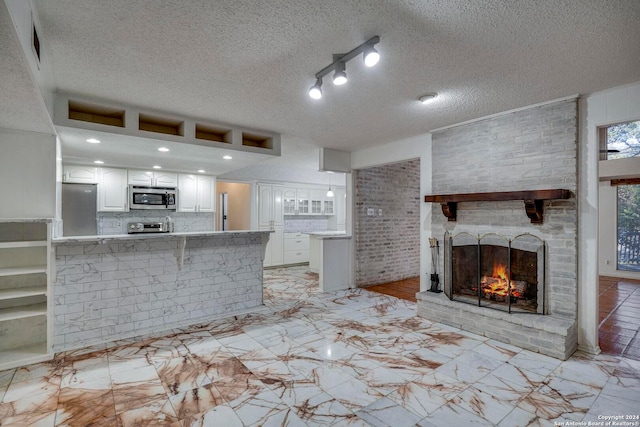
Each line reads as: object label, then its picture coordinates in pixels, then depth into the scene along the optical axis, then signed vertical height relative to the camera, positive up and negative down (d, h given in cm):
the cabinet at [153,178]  571 +66
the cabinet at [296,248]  783 -93
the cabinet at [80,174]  511 +65
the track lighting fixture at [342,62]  197 +108
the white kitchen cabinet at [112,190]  541 +40
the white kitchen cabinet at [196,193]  621 +41
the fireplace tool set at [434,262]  408 -66
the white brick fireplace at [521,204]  300 +10
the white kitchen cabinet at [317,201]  842 +33
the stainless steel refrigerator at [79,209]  510 +5
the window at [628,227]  670 -30
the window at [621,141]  640 +157
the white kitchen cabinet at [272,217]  742 -11
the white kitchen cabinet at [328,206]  870 +20
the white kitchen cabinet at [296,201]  785 +31
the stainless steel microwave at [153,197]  564 +28
